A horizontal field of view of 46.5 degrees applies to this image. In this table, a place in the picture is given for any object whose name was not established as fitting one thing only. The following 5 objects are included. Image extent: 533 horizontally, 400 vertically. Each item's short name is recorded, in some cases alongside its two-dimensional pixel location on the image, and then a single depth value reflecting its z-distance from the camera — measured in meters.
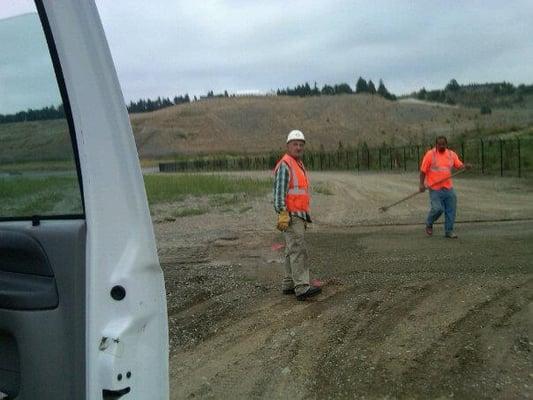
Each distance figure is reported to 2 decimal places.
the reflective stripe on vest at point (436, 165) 11.20
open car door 2.01
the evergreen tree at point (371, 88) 132.54
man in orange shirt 11.08
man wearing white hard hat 7.13
